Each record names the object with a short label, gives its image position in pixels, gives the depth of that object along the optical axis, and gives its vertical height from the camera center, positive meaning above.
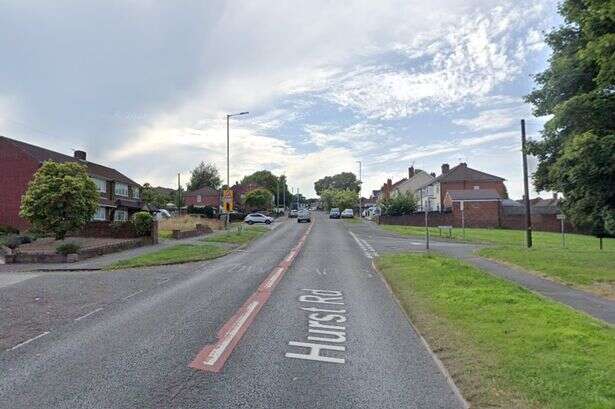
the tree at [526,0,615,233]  13.83 +3.06
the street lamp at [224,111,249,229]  42.33 +2.74
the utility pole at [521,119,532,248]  29.81 +1.64
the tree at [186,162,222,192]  128.75 +10.44
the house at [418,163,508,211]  78.69 +5.65
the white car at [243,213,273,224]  68.81 +0.16
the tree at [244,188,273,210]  105.59 +4.25
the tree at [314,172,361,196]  186.88 +13.92
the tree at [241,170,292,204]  156.88 +12.05
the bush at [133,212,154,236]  30.81 -0.08
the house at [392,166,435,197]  101.50 +7.60
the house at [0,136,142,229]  42.81 +3.91
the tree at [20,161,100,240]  28.47 +1.10
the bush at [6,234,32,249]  24.10 -1.01
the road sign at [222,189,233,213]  37.72 +1.46
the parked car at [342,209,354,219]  90.12 +0.99
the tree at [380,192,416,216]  71.88 +1.98
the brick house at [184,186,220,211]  108.75 +4.87
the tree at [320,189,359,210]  103.31 +4.10
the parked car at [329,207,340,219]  89.31 +1.00
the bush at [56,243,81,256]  22.33 -1.19
